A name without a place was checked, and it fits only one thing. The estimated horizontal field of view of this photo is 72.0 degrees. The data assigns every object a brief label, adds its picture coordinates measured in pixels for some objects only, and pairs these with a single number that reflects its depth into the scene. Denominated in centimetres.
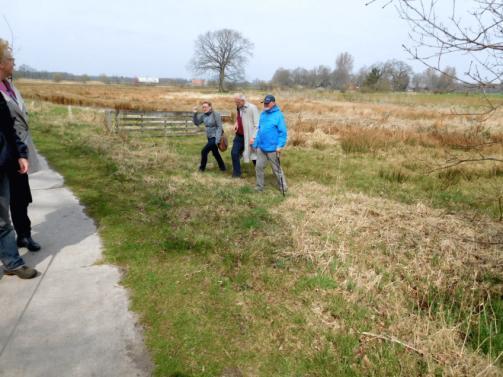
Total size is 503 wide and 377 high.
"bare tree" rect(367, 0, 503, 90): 265
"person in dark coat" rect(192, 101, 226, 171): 788
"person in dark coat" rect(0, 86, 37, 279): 320
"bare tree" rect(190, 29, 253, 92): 7356
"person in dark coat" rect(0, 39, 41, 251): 347
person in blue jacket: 630
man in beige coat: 732
